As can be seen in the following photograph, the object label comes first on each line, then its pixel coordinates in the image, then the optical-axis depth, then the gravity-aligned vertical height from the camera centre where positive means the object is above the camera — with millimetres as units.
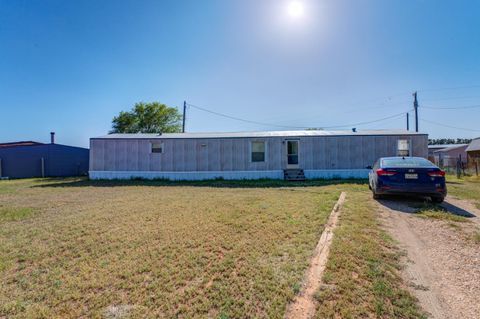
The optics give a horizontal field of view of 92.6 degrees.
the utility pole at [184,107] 24275 +5791
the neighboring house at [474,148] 24531 +1191
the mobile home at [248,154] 13172 +407
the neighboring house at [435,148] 37675 +2032
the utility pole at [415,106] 20797 +4990
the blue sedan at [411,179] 5969 -513
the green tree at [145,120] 27906 +5203
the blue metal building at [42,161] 16766 +131
